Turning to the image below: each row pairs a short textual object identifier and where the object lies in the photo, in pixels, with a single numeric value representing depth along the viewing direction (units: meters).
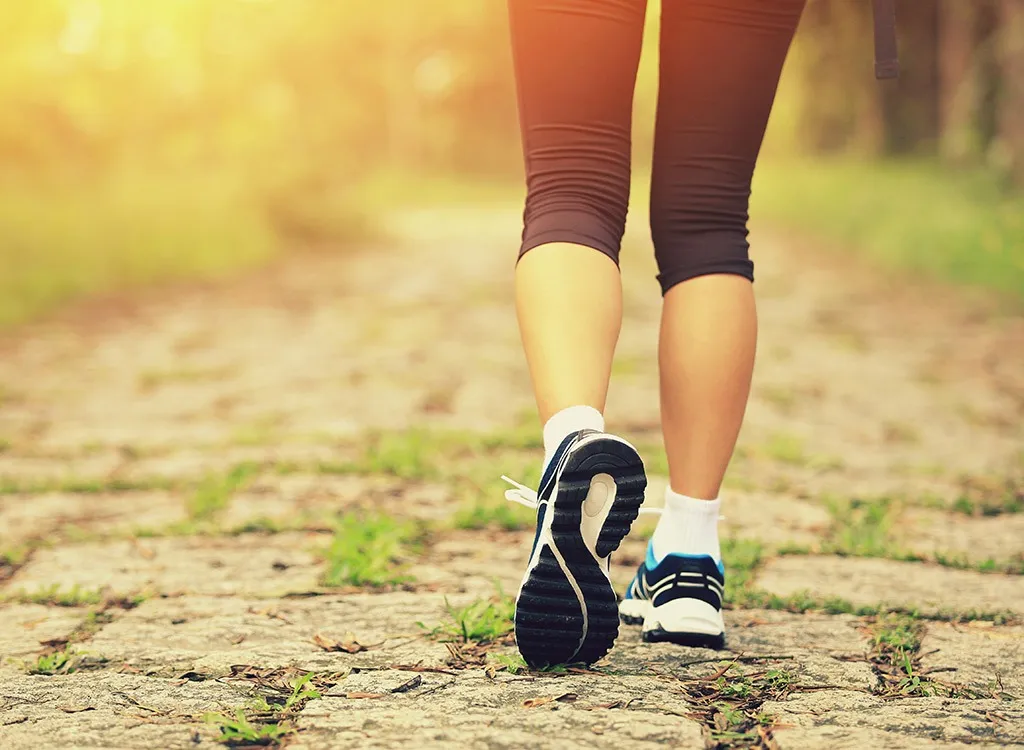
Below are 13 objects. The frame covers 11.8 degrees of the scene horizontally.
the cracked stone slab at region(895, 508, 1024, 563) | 5.67
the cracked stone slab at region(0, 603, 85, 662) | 5.22
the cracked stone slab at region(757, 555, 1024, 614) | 5.40
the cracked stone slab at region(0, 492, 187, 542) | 5.80
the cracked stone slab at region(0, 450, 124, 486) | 6.14
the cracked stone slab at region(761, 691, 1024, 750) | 4.91
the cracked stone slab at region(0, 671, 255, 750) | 4.91
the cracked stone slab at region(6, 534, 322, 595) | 5.48
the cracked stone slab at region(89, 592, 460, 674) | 5.14
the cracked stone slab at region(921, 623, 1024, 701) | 5.10
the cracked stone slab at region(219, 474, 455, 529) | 5.86
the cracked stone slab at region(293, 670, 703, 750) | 4.90
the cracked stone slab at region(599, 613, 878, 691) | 5.10
